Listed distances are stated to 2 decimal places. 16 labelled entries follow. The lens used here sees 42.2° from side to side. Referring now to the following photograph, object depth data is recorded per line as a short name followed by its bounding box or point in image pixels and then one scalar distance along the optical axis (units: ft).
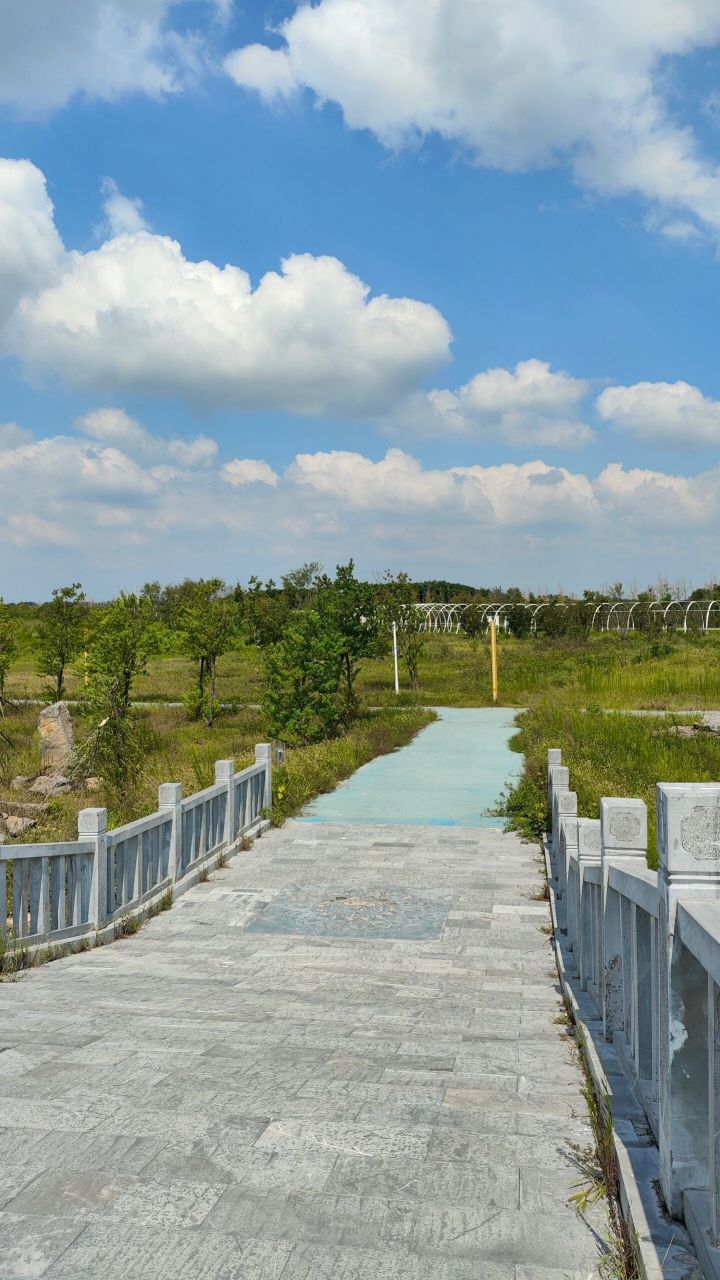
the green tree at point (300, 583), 172.35
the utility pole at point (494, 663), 89.25
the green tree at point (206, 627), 79.77
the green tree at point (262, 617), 93.25
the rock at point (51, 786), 55.01
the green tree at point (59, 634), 90.89
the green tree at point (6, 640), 82.38
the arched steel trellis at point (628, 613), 159.22
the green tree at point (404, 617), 103.71
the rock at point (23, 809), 48.25
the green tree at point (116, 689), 55.06
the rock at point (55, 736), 62.59
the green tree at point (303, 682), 59.67
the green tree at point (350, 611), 71.77
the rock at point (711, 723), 64.85
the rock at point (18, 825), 42.80
